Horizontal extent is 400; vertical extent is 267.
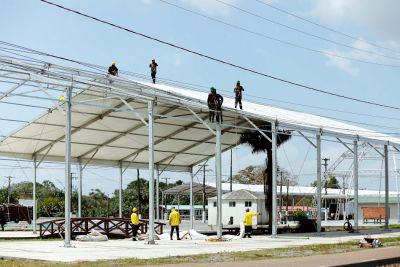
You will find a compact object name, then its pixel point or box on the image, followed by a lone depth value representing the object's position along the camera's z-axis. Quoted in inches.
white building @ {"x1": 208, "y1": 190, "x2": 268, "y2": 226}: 2221.9
